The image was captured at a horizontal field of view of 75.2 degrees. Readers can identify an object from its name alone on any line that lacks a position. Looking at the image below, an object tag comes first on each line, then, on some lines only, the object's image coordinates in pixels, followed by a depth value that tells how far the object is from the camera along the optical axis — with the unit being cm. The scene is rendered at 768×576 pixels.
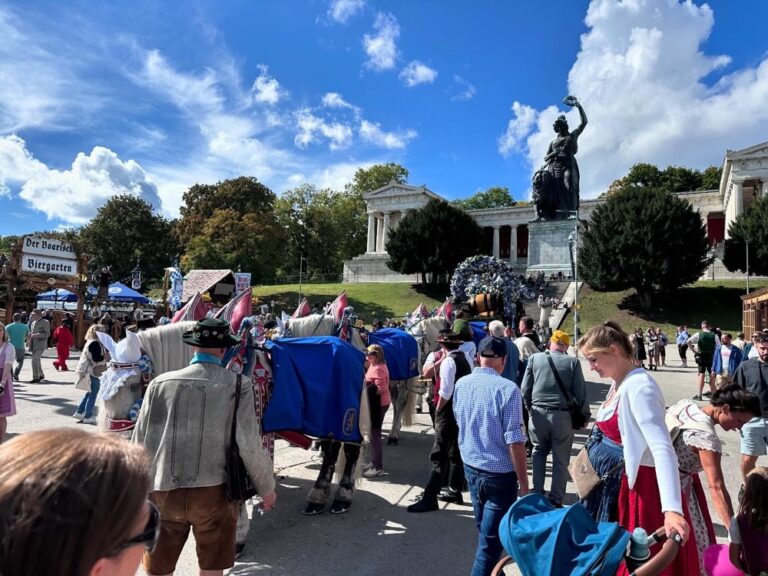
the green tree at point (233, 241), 4834
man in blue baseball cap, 335
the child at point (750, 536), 246
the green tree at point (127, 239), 5997
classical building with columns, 4853
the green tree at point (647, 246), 3506
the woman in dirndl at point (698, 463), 277
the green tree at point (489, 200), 8475
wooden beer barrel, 1306
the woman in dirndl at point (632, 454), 243
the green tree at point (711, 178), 6756
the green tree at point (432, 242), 4894
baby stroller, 195
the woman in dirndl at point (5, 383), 575
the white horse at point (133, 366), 376
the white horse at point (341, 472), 525
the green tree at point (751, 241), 3609
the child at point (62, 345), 1526
